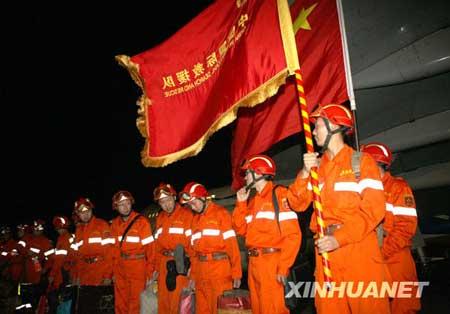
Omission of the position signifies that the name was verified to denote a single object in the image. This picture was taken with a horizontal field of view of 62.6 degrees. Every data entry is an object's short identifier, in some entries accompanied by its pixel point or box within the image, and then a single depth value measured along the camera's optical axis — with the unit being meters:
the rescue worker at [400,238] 4.64
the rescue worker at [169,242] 6.69
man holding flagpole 3.28
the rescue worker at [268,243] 4.72
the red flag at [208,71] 3.91
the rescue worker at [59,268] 9.02
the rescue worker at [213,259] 6.03
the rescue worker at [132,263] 7.62
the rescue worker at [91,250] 8.27
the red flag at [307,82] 4.65
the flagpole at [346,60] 4.07
